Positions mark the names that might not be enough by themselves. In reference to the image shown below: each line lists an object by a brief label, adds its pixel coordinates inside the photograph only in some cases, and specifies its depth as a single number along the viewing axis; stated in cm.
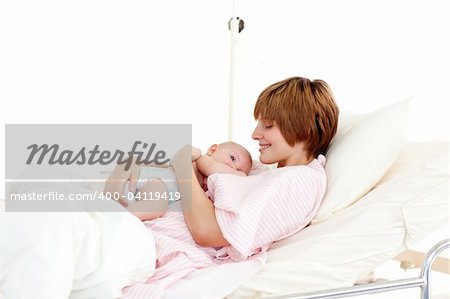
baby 131
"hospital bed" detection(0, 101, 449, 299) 116
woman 126
